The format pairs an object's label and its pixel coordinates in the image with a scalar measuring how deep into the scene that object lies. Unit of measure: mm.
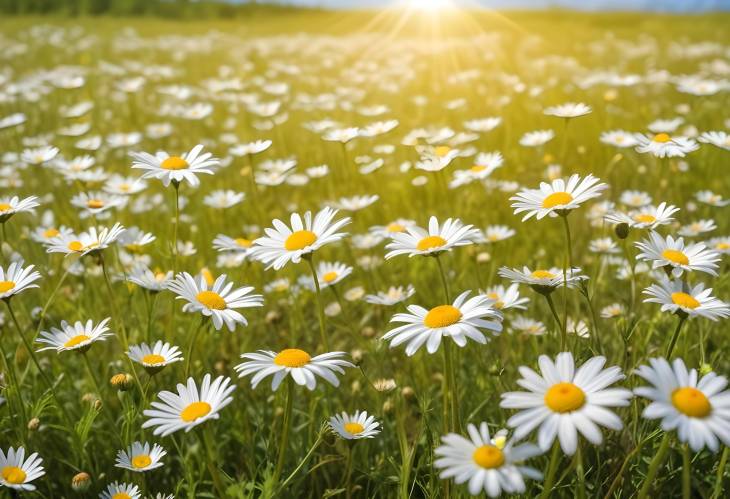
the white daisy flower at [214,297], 402
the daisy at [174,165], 469
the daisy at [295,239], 424
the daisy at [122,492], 402
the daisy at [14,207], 464
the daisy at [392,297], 507
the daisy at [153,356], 417
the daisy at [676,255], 414
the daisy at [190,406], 357
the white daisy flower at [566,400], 306
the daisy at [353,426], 400
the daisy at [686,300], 380
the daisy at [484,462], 301
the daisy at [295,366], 359
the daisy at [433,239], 413
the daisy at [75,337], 427
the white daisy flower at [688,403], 302
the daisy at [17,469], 392
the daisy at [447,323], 360
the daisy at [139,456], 404
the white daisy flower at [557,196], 404
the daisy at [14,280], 421
